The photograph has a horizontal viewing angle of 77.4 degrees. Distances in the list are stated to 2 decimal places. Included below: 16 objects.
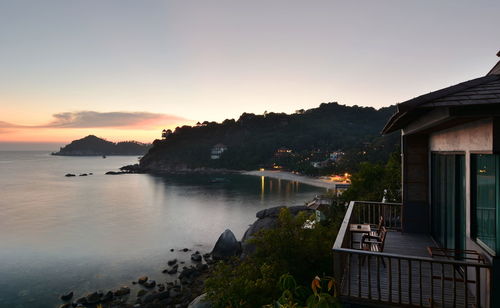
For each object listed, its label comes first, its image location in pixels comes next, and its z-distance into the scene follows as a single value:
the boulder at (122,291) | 18.28
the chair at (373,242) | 6.17
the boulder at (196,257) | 24.12
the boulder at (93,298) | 17.38
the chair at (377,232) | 7.38
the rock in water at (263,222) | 22.59
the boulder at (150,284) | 19.27
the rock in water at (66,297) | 17.76
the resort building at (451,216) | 3.86
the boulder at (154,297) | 17.39
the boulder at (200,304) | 13.00
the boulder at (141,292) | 18.28
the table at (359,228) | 7.33
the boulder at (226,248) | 24.41
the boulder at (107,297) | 17.58
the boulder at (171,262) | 23.50
